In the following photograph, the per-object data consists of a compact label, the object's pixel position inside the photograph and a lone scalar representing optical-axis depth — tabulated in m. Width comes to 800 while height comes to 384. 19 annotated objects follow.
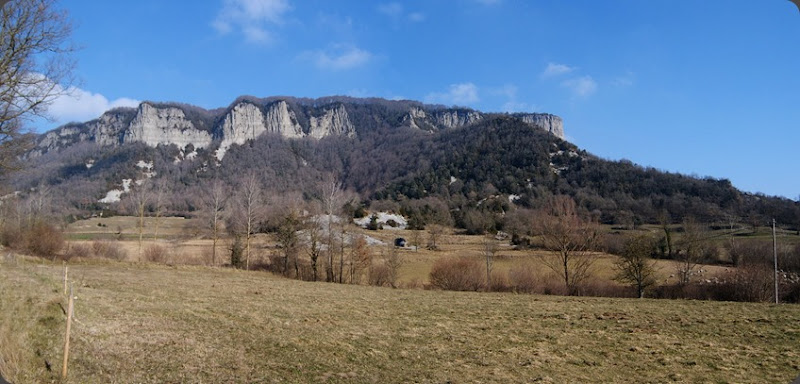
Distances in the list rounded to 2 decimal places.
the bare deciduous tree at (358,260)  38.73
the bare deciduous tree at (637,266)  31.88
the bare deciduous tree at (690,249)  38.56
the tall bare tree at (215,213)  43.03
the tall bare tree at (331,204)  39.75
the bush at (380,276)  36.78
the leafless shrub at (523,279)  32.02
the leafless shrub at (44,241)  36.88
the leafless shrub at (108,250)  40.19
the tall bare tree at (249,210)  41.85
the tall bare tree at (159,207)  45.82
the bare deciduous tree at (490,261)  33.33
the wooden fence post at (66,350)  7.30
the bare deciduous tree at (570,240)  34.72
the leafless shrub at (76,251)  35.86
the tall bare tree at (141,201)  42.47
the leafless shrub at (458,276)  33.50
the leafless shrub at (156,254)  40.66
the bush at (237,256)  40.76
